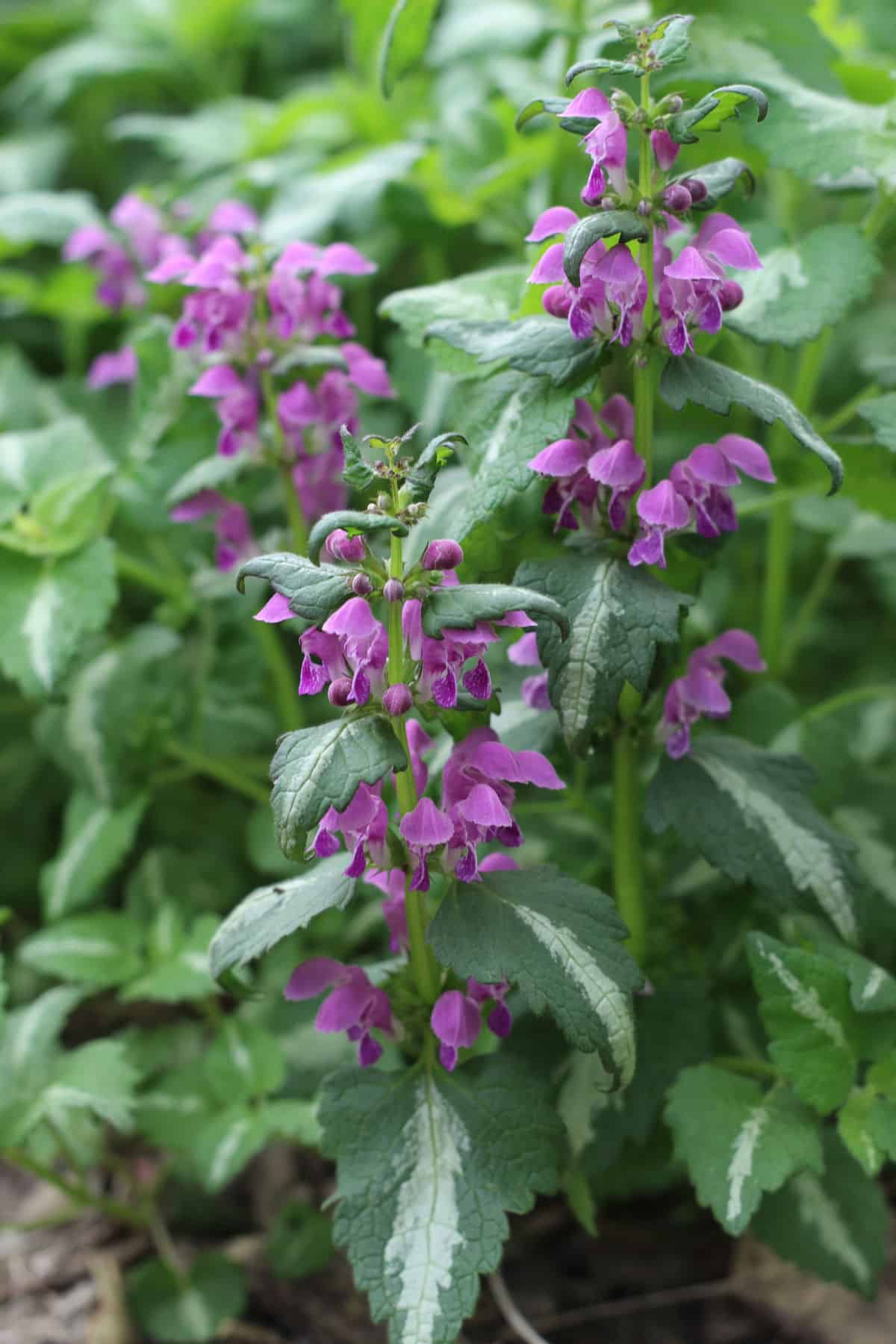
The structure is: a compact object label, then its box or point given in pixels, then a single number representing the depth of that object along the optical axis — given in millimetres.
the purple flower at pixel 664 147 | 653
